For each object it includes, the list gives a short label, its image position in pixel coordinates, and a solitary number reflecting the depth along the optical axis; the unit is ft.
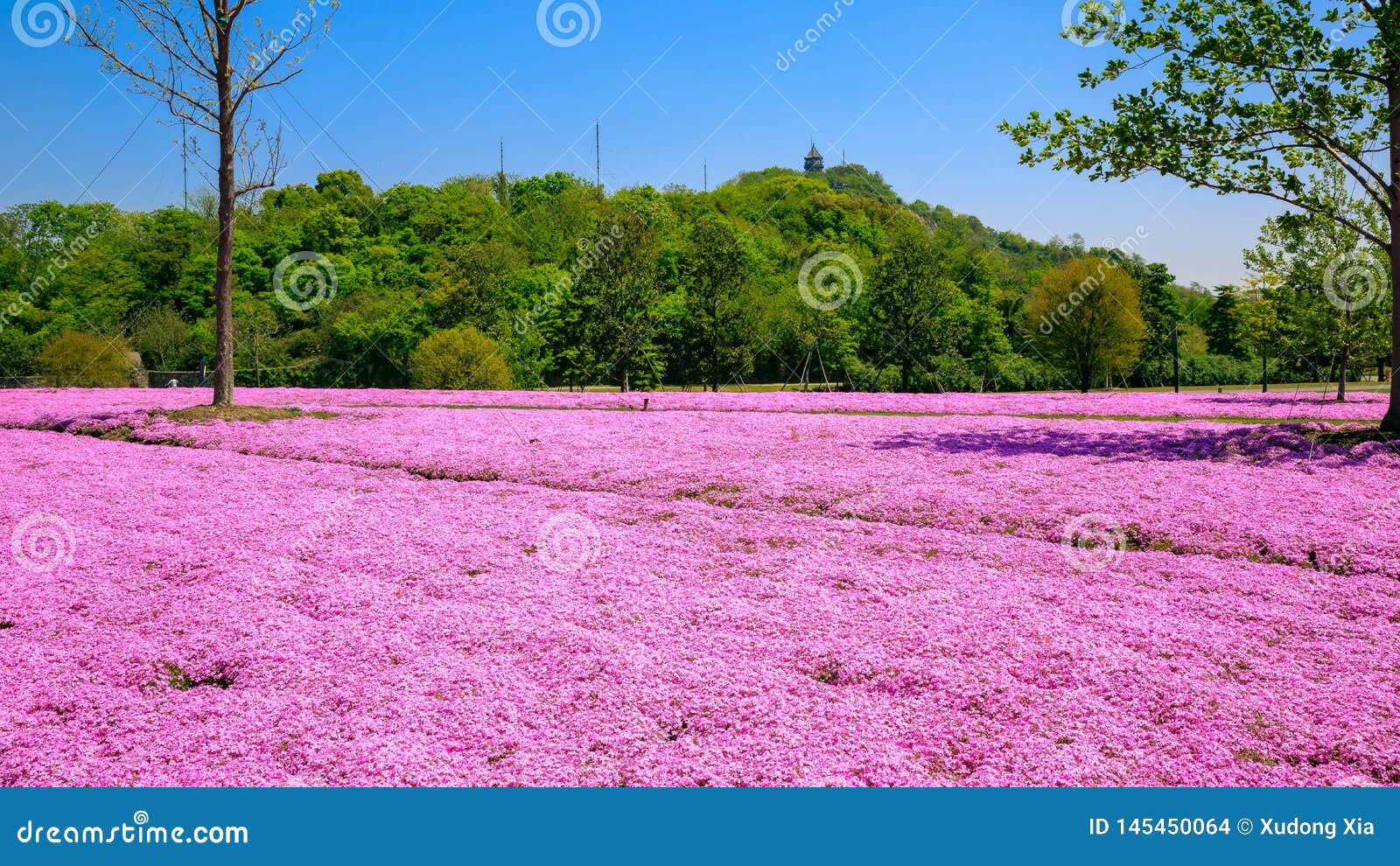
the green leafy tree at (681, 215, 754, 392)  206.59
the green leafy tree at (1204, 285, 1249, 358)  292.20
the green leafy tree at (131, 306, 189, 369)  238.07
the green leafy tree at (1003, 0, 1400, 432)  62.59
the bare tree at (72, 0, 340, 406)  78.59
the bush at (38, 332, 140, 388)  131.75
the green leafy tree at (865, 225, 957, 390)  213.05
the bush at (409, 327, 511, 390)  155.94
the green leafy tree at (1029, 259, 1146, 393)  209.26
